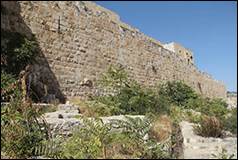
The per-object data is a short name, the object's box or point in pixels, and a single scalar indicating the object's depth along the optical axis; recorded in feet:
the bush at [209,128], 14.39
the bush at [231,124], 16.61
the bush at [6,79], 13.28
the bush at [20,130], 6.68
